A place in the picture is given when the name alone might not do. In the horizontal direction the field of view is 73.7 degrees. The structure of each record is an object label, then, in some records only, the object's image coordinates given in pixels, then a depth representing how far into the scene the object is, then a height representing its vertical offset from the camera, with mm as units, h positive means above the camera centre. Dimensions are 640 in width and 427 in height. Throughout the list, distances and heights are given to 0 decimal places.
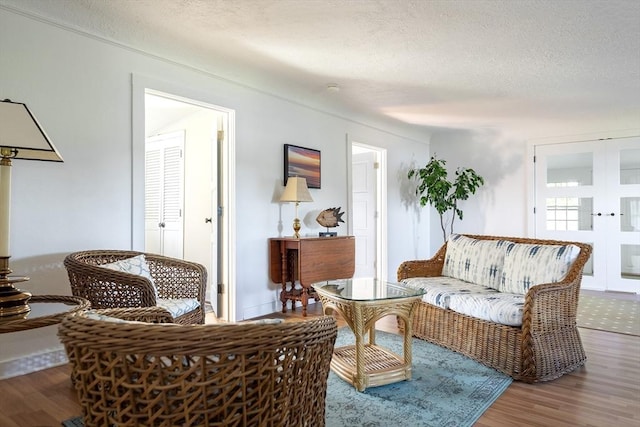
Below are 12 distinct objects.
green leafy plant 5812 +341
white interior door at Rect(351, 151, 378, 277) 5586 -36
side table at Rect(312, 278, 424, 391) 2166 -580
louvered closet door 4816 +190
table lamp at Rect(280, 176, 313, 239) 3887 +161
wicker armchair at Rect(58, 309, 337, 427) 891 -345
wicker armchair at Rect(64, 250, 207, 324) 2188 -389
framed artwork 4105 +468
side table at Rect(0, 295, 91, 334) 1329 -354
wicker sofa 2295 -593
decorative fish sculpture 4243 -76
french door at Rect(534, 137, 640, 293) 5266 +94
